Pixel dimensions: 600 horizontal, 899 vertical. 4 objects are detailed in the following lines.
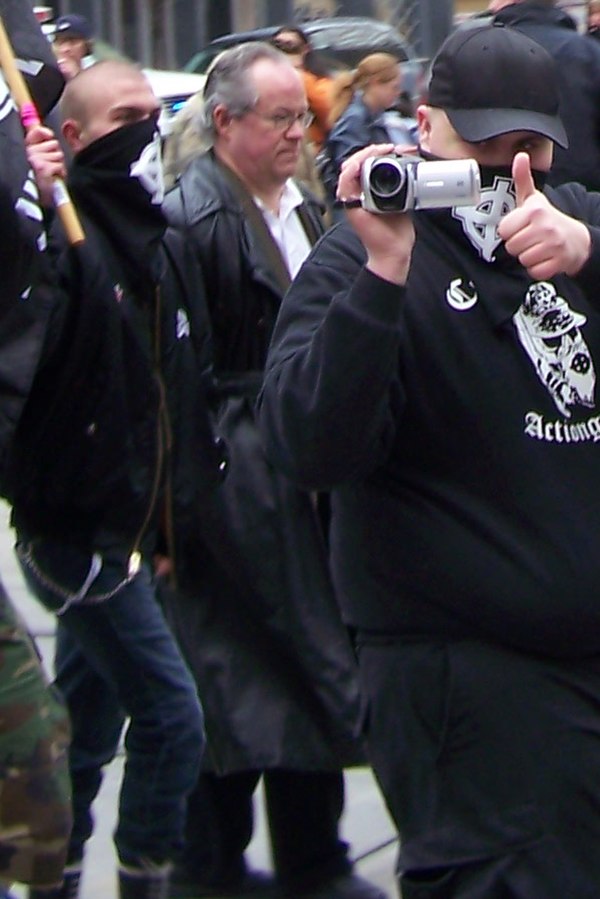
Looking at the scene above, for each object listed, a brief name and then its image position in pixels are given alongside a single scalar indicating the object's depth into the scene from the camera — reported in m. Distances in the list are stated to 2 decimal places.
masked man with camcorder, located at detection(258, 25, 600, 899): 4.79
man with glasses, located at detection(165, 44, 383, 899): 7.81
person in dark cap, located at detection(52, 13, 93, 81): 18.39
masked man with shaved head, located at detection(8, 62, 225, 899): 6.61
